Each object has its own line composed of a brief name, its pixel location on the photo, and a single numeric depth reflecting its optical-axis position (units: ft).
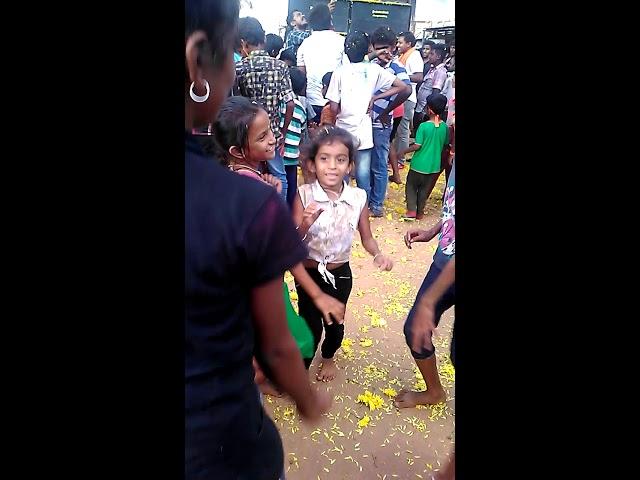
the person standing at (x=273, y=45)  19.98
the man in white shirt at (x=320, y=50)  19.26
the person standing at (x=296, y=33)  23.43
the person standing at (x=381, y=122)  18.98
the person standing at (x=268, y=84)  13.76
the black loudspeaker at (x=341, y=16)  38.93
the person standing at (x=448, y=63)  24.85
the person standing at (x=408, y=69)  25.20
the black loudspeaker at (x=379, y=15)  37.96
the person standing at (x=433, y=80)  25.07
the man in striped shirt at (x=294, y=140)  15.80
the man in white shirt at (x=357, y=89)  17.35
